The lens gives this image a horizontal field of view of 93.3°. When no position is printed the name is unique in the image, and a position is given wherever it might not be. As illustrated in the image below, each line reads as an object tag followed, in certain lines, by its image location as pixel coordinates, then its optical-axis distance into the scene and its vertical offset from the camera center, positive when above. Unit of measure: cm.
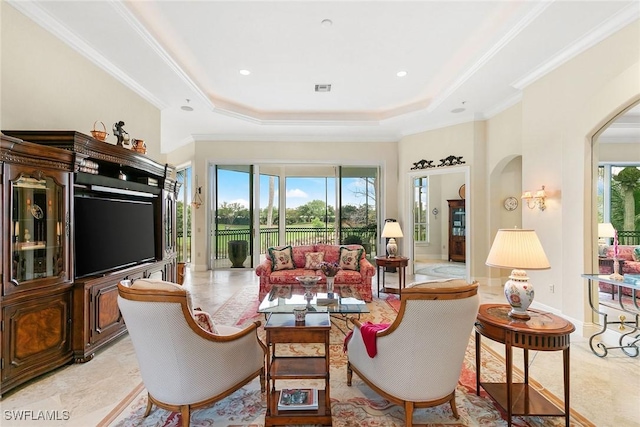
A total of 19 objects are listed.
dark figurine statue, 363 +101
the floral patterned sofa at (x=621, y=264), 377 -68
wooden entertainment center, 234 -40
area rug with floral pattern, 203 -139
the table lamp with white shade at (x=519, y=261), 209 -33
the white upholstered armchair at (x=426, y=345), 176 -81
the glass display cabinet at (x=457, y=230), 866 -43
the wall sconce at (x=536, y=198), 392 +23
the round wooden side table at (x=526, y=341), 191 -82
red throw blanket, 202 -83
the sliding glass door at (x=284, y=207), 747 +21
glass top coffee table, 277 -90
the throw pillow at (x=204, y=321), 205 -73
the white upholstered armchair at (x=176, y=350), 173 -85
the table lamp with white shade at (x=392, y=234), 532 -34
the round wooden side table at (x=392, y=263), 514 -82
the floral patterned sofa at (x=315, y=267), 471 -86
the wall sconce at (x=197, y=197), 715 +44
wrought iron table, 286 -113
